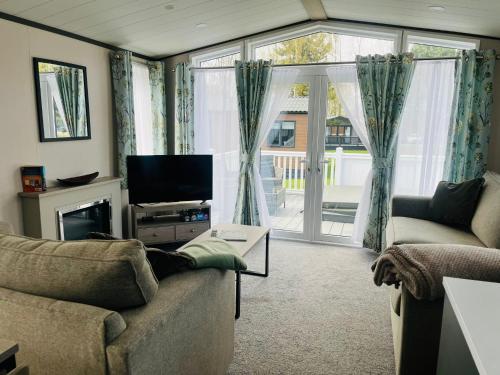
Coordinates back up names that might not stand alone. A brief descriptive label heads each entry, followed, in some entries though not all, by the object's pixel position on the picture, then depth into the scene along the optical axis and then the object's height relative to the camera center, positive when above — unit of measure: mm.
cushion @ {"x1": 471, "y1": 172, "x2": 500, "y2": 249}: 2705 -605
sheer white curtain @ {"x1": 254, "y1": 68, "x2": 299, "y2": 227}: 4348 +457
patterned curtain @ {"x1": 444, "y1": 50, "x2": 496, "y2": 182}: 3643 +201
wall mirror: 3203 +286
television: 4062 -495
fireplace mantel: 3064 -619
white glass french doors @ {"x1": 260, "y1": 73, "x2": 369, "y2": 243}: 4328 -386
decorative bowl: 3443 -440
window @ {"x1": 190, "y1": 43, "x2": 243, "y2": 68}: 4660 +968
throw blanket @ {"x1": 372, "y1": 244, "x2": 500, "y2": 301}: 1654 -579
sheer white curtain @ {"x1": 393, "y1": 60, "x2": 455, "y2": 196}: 3885 +72
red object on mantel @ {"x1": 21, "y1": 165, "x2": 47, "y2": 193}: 3062 -369
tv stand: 4105 -990
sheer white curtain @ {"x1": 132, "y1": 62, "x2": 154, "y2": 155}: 4501 +286
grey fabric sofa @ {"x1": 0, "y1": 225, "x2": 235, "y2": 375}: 1174 -659
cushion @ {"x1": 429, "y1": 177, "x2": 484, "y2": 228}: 3273 -586
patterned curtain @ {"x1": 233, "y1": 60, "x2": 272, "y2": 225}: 4332 +130
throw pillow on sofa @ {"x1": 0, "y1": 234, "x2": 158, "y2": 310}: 1283 -484
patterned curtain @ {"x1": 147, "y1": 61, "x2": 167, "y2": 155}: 4711 +355
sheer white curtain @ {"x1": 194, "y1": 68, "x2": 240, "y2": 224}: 4629 +36
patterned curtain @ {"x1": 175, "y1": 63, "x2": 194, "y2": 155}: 4668 +305
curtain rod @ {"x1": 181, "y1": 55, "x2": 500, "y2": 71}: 3828 +797
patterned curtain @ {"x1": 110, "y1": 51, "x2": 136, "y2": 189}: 4004 +295
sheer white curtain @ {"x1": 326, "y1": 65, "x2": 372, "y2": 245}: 4117 +439
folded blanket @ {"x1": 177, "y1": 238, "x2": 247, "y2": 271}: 1725 -588
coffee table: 2773 -850
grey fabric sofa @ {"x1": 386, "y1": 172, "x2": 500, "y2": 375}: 1810 -798
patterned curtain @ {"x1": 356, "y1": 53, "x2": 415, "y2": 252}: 3861 +213
